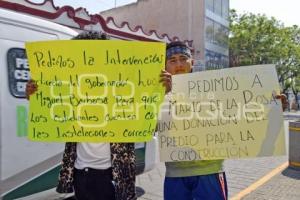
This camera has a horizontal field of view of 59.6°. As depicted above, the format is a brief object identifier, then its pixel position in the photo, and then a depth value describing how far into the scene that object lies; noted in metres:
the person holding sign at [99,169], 1.52
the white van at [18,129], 2.03
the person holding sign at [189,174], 1.67
